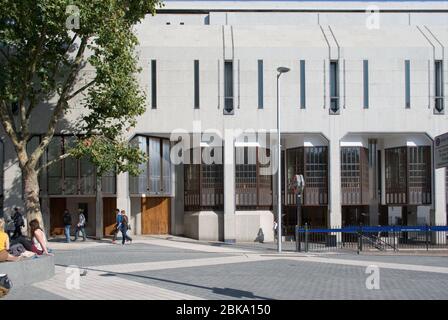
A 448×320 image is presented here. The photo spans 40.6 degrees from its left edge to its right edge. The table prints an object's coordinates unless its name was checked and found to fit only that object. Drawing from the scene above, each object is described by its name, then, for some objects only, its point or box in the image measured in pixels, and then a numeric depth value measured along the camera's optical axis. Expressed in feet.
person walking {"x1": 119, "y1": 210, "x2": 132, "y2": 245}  90.07
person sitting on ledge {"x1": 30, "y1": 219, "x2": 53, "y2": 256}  51.19
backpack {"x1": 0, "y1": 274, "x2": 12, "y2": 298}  38.32
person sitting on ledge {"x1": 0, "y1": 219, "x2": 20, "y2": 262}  43.09
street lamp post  80.84
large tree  76.13
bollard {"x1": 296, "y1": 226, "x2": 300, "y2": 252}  82.10
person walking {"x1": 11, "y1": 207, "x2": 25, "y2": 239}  85.56
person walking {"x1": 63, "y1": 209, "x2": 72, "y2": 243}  93.20
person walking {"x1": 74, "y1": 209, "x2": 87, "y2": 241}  93.71
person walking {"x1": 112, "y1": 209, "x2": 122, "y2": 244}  90.43
